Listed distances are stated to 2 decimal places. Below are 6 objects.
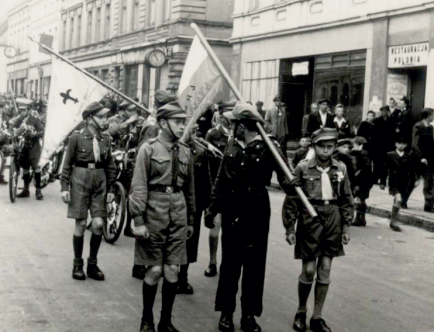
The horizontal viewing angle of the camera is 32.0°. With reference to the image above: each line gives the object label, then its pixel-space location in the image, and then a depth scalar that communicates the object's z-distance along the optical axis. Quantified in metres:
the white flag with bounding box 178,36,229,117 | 6.96
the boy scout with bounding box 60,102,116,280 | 7.85
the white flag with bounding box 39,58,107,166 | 8.59
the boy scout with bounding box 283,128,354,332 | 6.20
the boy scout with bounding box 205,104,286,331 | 6.19
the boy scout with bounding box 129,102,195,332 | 5.84
